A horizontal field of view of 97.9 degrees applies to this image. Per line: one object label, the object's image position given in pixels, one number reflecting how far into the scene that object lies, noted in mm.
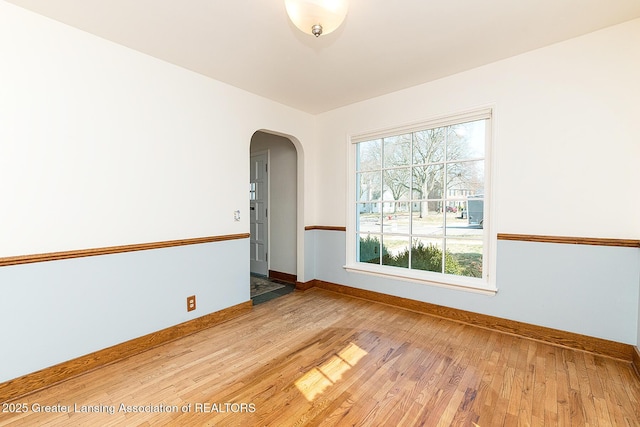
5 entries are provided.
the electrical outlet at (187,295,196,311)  2641
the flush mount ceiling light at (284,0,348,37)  1411
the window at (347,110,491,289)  2770
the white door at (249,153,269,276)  4625
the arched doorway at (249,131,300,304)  4219
